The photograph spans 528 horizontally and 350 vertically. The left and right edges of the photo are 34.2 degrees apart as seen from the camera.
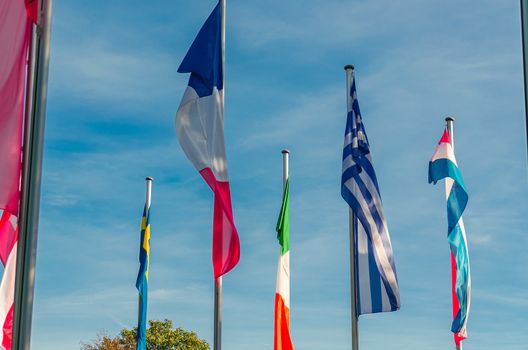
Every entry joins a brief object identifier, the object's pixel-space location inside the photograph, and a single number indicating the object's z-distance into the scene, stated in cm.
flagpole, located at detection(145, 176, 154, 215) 2398
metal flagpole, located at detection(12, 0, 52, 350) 910
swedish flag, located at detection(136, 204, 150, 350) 2331
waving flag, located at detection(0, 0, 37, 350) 985
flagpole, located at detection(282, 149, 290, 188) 2052
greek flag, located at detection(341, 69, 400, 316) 1496
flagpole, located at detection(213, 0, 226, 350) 1262
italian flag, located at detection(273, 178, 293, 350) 2005
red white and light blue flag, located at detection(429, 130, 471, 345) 1822
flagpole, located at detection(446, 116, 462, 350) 1970
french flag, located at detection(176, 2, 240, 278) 1273
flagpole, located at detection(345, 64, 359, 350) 1464
